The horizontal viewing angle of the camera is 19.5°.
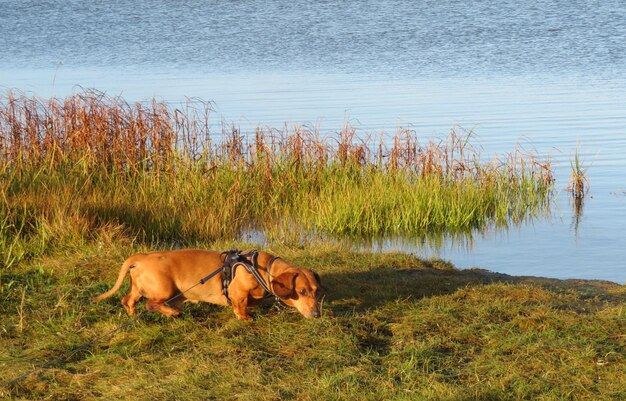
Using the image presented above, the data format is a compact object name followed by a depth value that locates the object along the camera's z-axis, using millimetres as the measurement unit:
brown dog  11512
